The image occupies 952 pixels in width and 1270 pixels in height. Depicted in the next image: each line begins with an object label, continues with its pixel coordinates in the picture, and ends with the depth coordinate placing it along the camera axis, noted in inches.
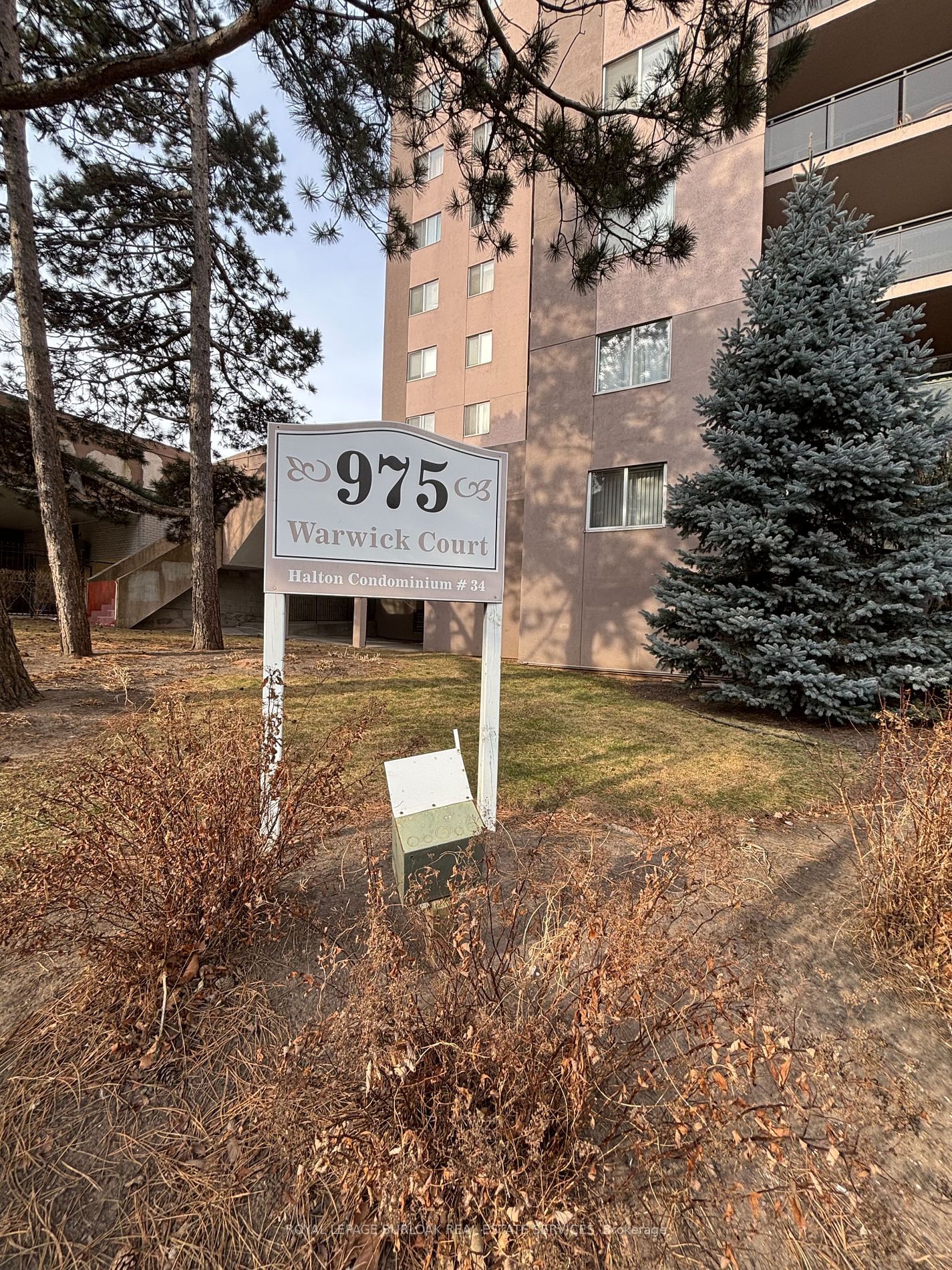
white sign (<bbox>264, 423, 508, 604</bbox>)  109.0
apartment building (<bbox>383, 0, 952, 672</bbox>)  383.9
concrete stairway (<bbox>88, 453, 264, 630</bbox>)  663.8
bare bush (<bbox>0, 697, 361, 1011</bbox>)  73.5
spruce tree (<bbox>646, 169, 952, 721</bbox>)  252.2
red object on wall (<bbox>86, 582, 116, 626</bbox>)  666.2
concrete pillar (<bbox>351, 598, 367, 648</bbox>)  629.9
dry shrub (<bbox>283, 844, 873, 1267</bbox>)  47.8
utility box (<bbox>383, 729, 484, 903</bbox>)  96.0
